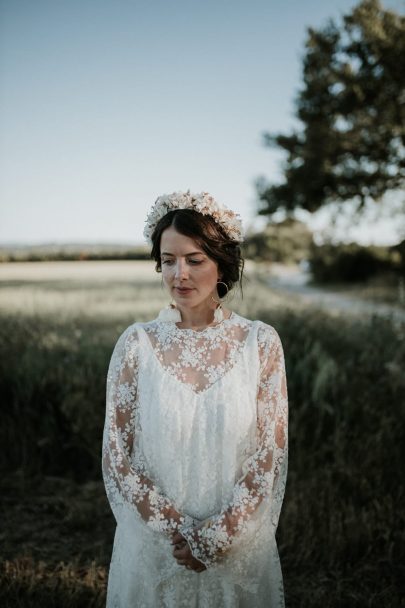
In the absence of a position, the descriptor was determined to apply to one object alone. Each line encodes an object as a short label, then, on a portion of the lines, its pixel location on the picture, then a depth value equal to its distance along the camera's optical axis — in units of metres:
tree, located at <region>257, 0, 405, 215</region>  14.95
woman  1.71
